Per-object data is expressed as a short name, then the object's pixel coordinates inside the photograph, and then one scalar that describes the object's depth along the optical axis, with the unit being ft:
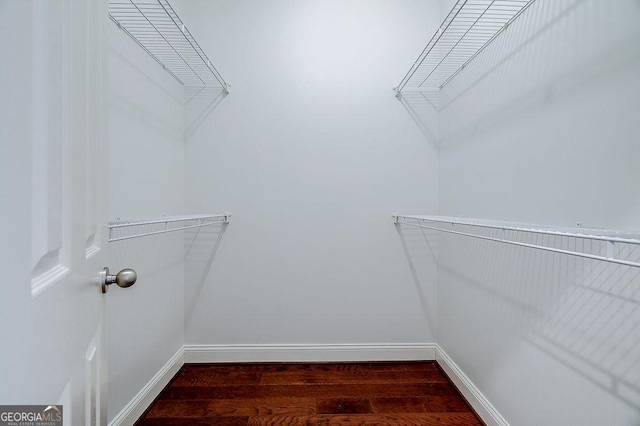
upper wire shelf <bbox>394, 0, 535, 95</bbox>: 3.99
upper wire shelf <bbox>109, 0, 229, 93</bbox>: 4.27
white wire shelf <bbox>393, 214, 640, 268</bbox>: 1.84
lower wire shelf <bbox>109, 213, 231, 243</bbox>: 3.50
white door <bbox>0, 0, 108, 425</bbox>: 1.04
